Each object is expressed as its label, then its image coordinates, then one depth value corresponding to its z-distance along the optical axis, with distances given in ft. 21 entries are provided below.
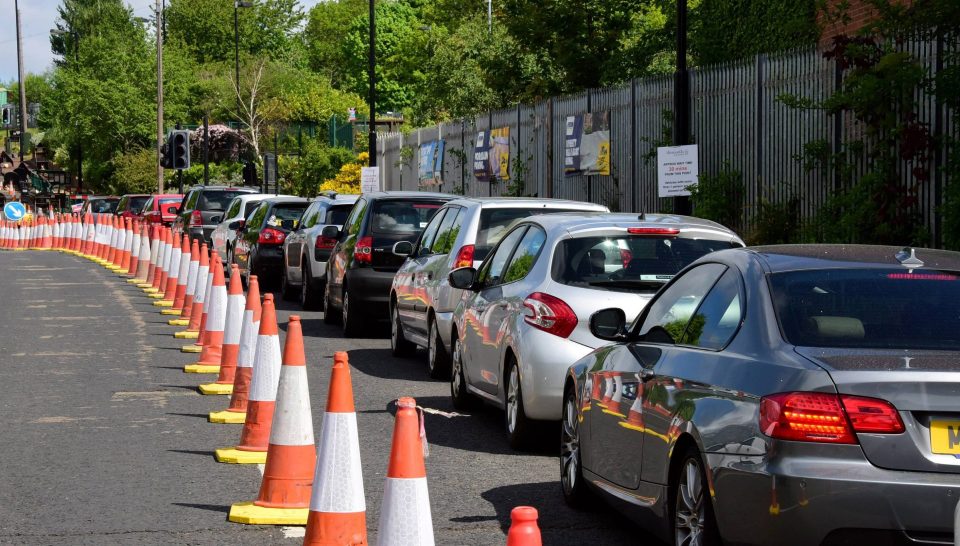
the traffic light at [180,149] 150.34
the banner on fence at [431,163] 135.23
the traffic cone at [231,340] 41.47
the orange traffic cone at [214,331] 46.85
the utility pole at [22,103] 220.64
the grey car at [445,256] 45.98
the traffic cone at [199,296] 56.95
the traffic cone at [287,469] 25.21
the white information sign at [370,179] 131.34
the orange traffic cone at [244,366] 35.47
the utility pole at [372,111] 128.98
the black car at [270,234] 86.43
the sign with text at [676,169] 64.03
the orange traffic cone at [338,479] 20.83
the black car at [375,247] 59.26
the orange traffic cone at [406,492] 17.42
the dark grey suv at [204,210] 117.91
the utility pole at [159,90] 196.44
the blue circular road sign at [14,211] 161.99
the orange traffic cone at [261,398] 29.76
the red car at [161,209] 148.17
